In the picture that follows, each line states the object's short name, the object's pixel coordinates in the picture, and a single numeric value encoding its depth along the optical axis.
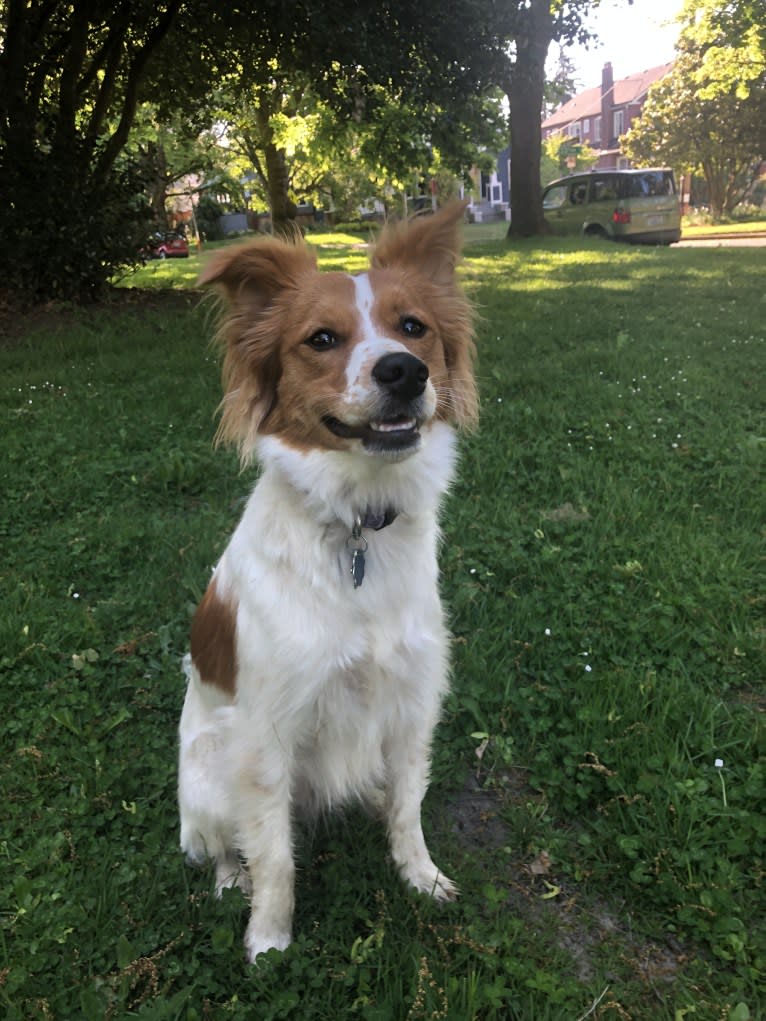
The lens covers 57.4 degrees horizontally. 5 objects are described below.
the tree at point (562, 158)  57.72
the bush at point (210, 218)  38.47
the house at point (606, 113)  64.38
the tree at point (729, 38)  14.67
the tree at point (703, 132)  32.91
